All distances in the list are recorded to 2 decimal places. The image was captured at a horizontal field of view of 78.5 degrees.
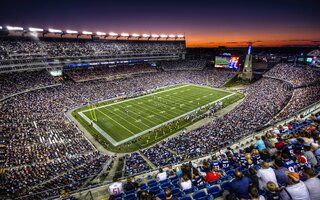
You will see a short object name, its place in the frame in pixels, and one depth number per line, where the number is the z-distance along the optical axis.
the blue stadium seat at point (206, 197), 6.10
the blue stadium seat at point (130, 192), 8.08
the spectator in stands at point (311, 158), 6.84
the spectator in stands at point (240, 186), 4.92
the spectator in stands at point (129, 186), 8.09
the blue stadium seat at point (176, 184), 8.39
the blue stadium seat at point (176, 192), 6.99
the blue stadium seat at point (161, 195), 7.45
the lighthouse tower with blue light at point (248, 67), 67.25
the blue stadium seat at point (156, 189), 8.13
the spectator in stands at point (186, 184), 6.55
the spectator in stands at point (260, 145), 8.88
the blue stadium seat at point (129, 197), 7.77
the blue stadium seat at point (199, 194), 6.65
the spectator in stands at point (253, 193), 4.48
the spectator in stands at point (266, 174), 5.33
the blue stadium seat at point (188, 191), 6.73
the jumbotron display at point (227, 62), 71.62
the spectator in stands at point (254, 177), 5.44
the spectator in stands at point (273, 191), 4.62
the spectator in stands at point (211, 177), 7.54
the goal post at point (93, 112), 35.78
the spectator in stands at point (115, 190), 8.23
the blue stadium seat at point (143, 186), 8.80
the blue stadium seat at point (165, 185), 8.53
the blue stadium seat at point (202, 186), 7.31
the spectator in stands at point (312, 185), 4.75
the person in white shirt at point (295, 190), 4.51
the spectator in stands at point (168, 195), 4.86
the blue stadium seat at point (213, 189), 6.87
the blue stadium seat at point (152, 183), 9.20
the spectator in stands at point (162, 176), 9.31
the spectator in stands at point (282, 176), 5.50
